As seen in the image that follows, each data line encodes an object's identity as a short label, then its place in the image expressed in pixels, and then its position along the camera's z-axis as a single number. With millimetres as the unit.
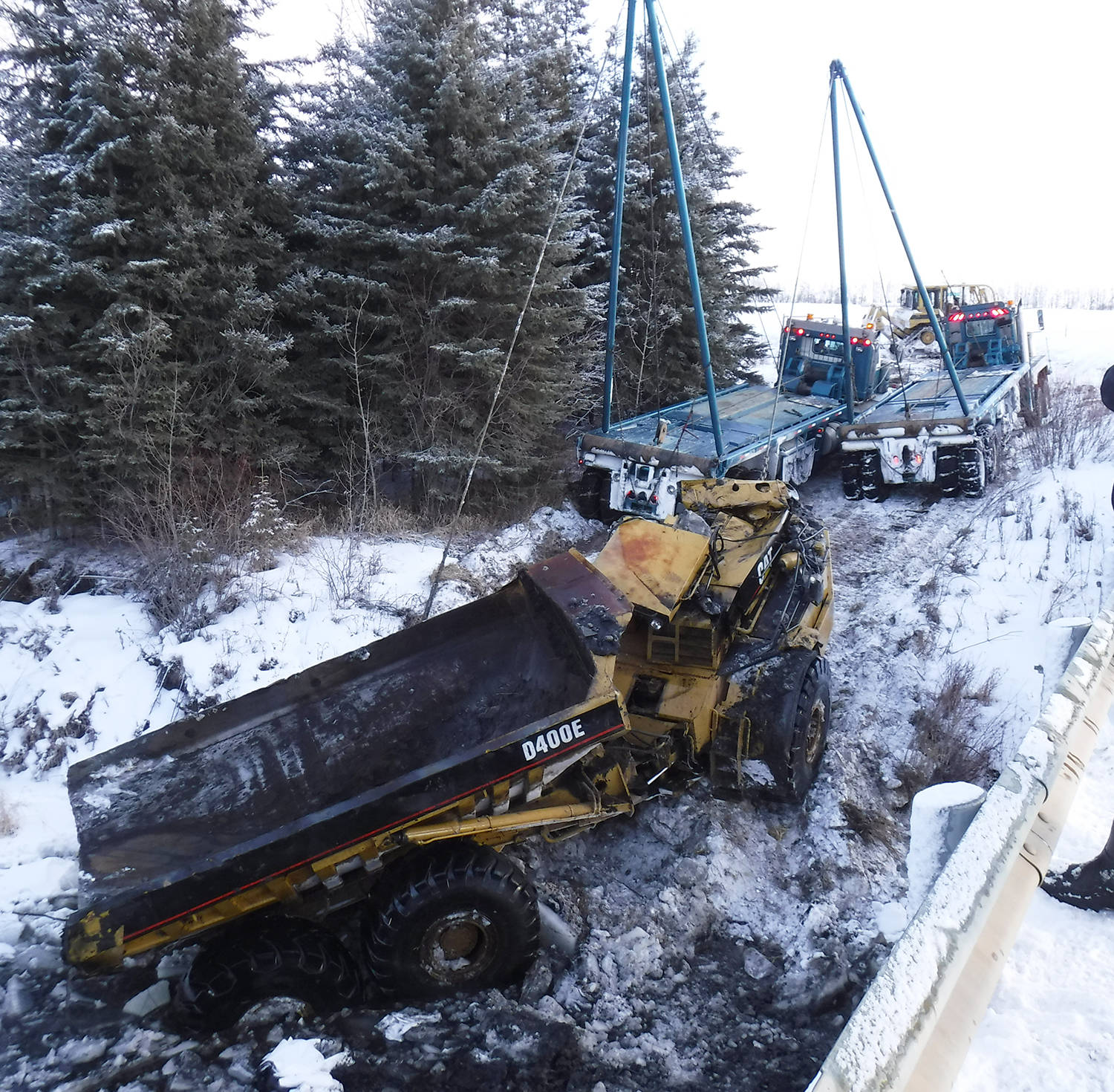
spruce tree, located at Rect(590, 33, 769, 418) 13383
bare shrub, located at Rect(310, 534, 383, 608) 7270
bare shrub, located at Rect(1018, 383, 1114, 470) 10688
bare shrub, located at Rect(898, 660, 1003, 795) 5477
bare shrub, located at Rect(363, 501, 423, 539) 8797
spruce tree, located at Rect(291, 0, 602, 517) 9430
